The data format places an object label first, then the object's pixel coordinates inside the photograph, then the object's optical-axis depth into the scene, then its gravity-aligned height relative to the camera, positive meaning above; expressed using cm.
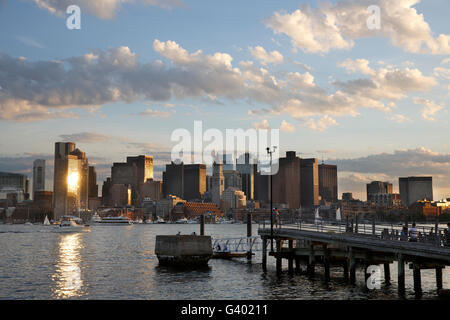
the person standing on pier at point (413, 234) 3744 -275
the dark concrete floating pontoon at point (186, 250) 5881 -617
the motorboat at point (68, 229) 19012 -1159
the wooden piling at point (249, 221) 9011 -410
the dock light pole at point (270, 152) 5943 +573
